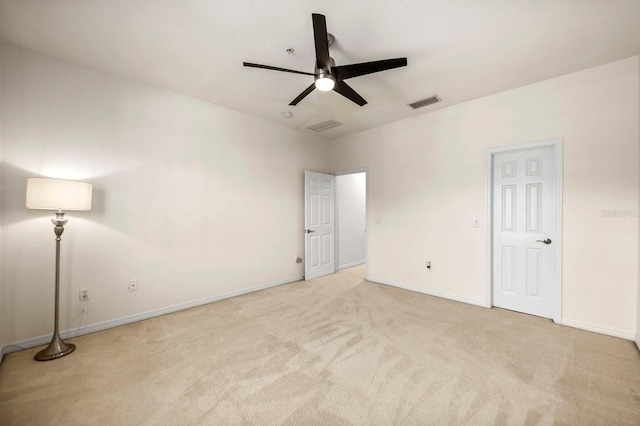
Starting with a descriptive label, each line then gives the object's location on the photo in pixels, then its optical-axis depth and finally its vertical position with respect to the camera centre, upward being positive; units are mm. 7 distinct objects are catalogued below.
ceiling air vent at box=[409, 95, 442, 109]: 3584 +1610
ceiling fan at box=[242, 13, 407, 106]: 2021 +1237
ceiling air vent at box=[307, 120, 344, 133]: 4496 +1590
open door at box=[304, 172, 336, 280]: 4973 -212
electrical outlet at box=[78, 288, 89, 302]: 2783 -893
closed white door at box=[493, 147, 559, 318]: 3146 -173
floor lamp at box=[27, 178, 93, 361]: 2225 +82
